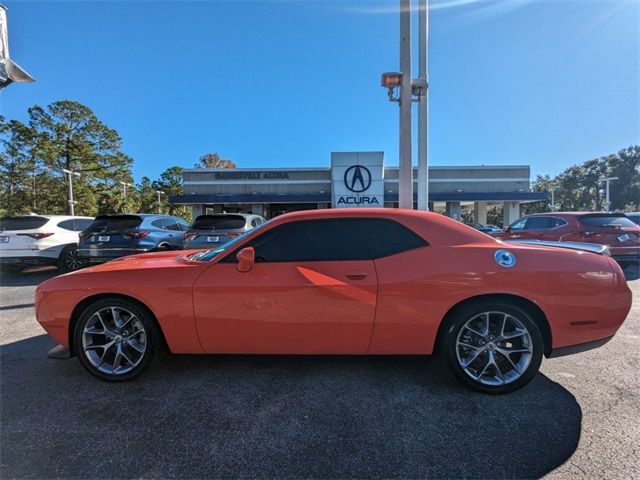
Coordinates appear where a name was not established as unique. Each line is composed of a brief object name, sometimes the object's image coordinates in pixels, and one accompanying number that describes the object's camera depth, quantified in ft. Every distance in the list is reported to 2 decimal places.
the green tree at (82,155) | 105.60
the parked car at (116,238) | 25.67
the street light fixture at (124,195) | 116.88
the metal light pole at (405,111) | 22.53
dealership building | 77.82
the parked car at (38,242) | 26.86
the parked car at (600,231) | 26.91
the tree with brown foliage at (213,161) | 191.72
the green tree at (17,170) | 97.81
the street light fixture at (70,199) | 79.25
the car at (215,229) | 24.94
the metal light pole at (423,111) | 25.73
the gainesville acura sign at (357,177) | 60.54
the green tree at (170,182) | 175.85
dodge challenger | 9.08
